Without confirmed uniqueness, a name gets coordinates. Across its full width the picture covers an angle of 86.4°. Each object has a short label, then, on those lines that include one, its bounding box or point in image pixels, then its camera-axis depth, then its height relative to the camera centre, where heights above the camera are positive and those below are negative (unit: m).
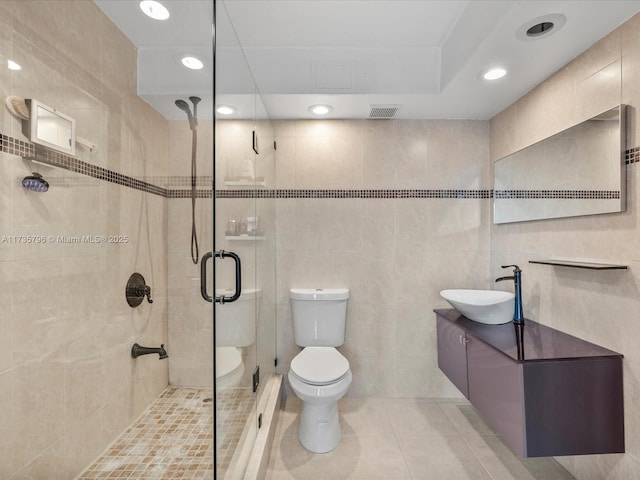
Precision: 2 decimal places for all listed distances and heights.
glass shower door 1.26 -0.03
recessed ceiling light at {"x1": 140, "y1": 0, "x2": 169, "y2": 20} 1.20 +0.82
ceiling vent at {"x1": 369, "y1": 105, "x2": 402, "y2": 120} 2.32 +0.92
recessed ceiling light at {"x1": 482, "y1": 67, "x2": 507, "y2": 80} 1.85 +0.94
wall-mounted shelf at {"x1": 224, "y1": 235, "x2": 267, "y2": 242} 1.38 +0.02
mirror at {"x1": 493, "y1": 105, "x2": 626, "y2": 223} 1.48 +0.37
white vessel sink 1.91 -0.37
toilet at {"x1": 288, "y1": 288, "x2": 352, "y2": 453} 1.90 -0.74
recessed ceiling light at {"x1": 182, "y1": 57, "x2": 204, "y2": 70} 1.21 +0.63
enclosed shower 1.01 -0.05
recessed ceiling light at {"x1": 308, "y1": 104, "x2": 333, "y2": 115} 2.32 +0.92
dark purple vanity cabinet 1.43 -0.68
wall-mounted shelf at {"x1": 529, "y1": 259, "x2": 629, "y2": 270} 1.43 -0.10
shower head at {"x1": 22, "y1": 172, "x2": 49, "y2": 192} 0.98 +0.17
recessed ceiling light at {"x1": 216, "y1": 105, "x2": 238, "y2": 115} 1.26 +0.52
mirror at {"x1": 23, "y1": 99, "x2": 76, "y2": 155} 0.97 +0.33
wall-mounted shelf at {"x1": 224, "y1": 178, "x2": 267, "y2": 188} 1.38 +0.29
